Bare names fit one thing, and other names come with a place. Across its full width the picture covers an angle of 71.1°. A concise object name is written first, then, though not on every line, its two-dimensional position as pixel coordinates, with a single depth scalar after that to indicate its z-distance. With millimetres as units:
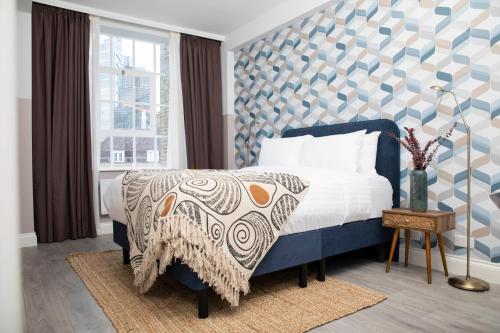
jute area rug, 1707
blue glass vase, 2492
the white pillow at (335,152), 2963
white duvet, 2232
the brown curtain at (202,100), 4828
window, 4465
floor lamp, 2240
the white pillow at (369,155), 2953
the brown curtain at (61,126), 3752
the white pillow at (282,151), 3461
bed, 2023
